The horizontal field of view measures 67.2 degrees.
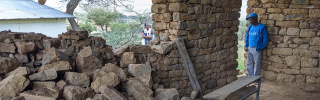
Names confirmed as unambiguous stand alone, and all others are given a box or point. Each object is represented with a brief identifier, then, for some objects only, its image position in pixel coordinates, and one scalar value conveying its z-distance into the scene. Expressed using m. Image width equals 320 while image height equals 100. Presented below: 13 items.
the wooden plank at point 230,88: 3.21
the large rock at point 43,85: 2.65
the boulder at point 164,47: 3.62
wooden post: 3.75
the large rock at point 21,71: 2.66
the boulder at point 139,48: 3.70
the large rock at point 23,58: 3.12
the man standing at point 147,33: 10.86
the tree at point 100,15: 12.45
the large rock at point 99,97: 2.48
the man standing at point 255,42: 5.54
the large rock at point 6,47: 3.11
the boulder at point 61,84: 2.65
